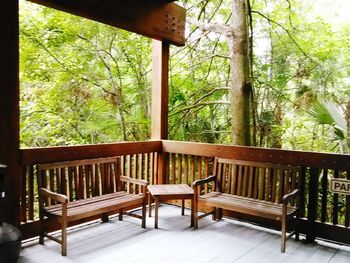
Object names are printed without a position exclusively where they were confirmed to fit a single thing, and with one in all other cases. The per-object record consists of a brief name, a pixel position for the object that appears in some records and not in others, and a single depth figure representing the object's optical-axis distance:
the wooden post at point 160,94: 4.77
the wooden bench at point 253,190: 3.35
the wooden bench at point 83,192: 3.10
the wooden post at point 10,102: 2.91
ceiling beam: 3.39
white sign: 3.26
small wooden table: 3.75
